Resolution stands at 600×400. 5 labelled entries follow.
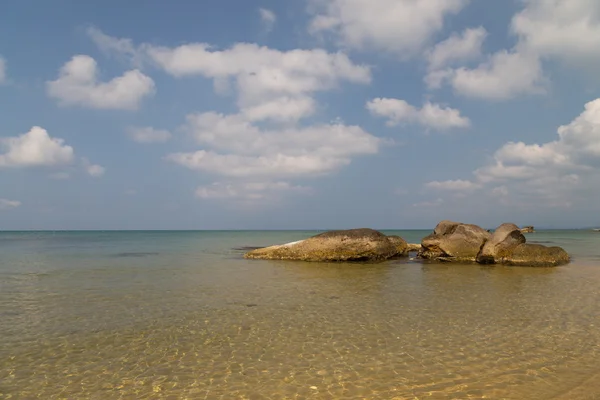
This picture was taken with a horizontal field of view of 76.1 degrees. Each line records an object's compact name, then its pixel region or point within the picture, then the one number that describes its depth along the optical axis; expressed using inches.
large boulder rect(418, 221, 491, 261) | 1072.8
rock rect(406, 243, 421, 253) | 1418.7
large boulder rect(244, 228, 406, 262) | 1081.4
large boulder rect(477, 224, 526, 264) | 1005.8
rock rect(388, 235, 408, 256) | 1258.9
